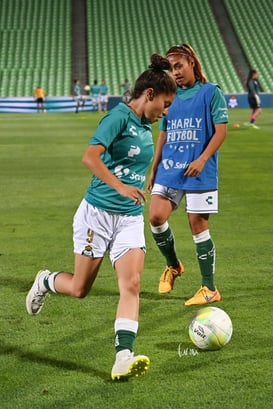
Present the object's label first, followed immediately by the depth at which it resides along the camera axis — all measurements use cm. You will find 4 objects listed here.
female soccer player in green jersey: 1003
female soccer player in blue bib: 1377
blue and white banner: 9425
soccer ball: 1109
